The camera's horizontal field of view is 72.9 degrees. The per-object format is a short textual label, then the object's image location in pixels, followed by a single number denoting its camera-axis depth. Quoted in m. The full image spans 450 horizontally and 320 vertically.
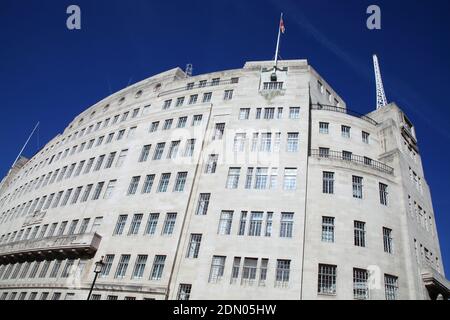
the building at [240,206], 24.80
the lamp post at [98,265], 22.29
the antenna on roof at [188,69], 52.50
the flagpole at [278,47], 36.59
